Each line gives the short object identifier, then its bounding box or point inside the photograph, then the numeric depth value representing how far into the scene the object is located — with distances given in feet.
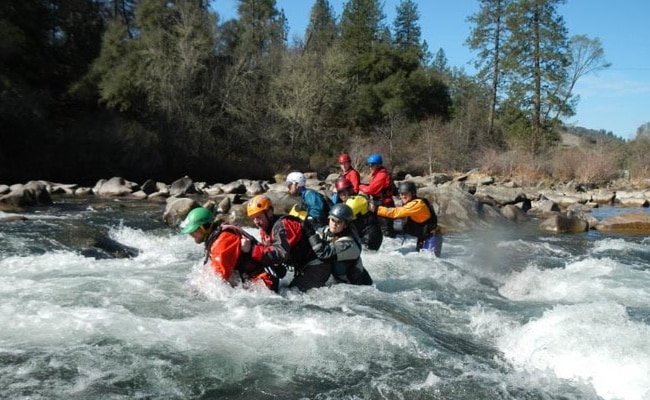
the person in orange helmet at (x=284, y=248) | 18.90
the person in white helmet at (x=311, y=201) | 25.32
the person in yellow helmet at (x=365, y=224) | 26.94
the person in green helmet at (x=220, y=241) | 18.31
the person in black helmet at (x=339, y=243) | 20.59
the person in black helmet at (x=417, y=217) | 28.35
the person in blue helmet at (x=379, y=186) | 31.71
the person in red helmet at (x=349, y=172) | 32.14
